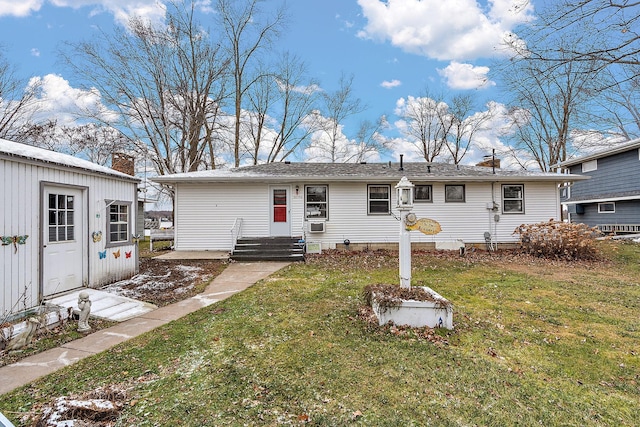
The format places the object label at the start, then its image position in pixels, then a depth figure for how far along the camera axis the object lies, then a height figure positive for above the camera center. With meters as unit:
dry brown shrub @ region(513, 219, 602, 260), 10.11 -0.92
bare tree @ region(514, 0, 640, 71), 4.28 +2.73
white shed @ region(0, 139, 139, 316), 4.77 -0.05
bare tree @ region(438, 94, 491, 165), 26.83 +8.42
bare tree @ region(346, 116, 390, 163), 27.14 +7.02
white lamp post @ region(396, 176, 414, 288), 4.67 -0.19
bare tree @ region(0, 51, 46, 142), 17.47 +7.04
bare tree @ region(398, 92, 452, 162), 27.75 +8.75
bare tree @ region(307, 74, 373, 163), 25.28 +8.30
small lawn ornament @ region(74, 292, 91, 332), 4.41 -1.33
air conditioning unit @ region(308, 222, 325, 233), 11.61 -0.36
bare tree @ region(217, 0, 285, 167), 20.38 +12.45
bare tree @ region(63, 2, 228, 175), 17.23 +8.44
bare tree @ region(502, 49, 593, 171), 21.44 +6.86
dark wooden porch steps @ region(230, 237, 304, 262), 10.23 -1.05
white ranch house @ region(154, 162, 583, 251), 11.62 +0.50
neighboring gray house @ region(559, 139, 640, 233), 15.55 +1.38
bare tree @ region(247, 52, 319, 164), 23.06 +8.80
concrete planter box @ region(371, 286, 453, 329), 4.23 -1.37
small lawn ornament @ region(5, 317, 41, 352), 3.75 -1.45
